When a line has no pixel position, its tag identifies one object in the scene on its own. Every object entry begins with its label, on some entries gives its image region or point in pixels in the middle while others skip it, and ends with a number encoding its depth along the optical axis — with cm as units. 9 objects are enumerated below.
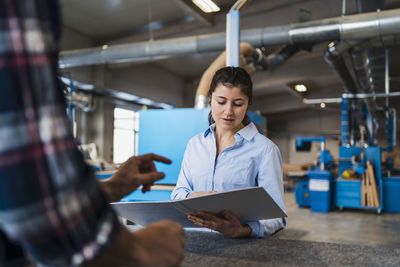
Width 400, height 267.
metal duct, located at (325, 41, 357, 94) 585
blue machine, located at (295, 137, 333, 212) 685
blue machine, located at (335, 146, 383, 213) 670
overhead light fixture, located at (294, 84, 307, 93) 1142
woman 145
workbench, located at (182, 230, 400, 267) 96
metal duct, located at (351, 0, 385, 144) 502
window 1076
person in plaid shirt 39
